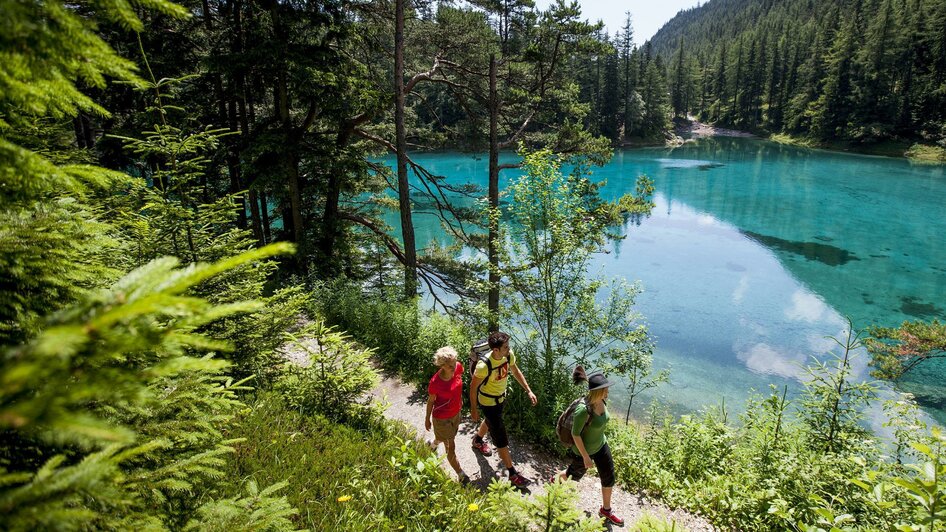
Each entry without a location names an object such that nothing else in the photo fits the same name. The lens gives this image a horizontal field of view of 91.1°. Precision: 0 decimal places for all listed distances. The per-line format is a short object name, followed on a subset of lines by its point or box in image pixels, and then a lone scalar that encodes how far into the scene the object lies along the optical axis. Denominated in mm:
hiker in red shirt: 5219
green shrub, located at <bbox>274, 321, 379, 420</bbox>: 5625
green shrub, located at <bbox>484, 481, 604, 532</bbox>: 3277
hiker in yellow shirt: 5578
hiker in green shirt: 4969
